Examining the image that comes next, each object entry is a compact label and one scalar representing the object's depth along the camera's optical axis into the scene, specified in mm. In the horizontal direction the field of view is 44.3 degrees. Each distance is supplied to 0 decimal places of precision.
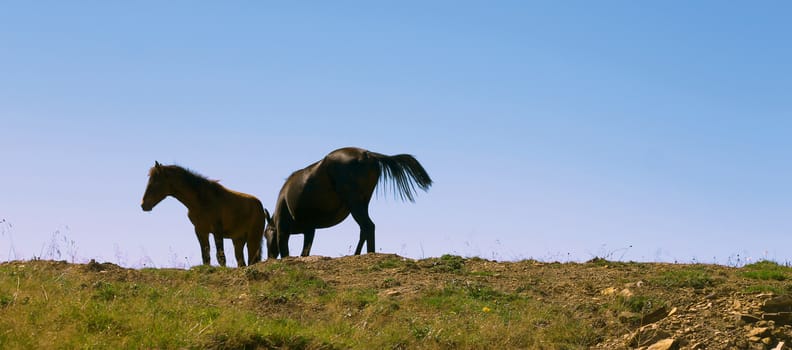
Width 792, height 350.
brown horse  19328
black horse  18109
